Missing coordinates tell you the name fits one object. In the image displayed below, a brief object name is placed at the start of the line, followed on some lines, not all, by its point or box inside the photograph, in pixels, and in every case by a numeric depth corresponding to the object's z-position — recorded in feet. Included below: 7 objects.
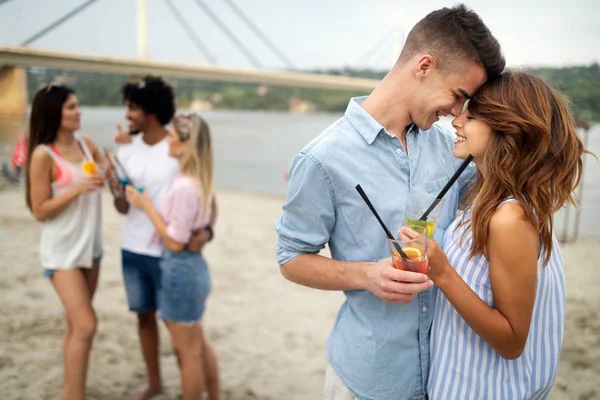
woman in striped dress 3.64
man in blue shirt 4.01
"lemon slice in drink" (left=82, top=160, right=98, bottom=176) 7.49
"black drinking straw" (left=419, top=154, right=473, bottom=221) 3.60
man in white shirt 7.30
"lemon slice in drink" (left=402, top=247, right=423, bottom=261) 3.35
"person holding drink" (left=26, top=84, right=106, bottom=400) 7.14
